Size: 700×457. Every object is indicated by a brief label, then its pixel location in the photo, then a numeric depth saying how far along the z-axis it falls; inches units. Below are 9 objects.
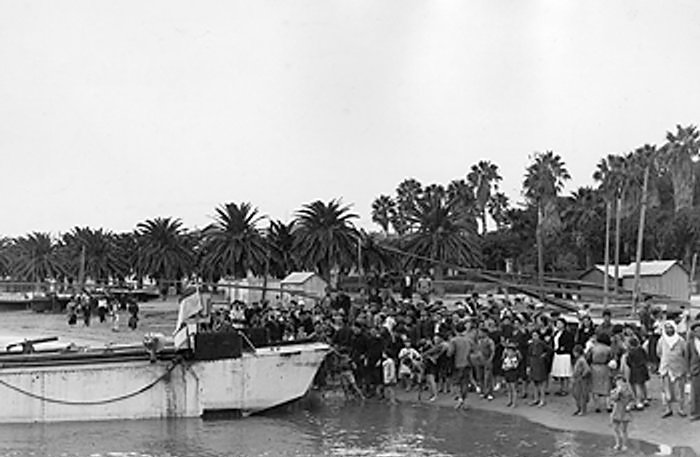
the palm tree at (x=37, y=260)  3570.4
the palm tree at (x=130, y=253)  2798.2
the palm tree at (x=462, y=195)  3304.6
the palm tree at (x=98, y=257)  3090.6
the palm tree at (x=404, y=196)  3666.3
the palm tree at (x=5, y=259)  4180.6
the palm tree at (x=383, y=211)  3991.1
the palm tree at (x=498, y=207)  3469.5
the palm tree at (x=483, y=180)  3543.3
